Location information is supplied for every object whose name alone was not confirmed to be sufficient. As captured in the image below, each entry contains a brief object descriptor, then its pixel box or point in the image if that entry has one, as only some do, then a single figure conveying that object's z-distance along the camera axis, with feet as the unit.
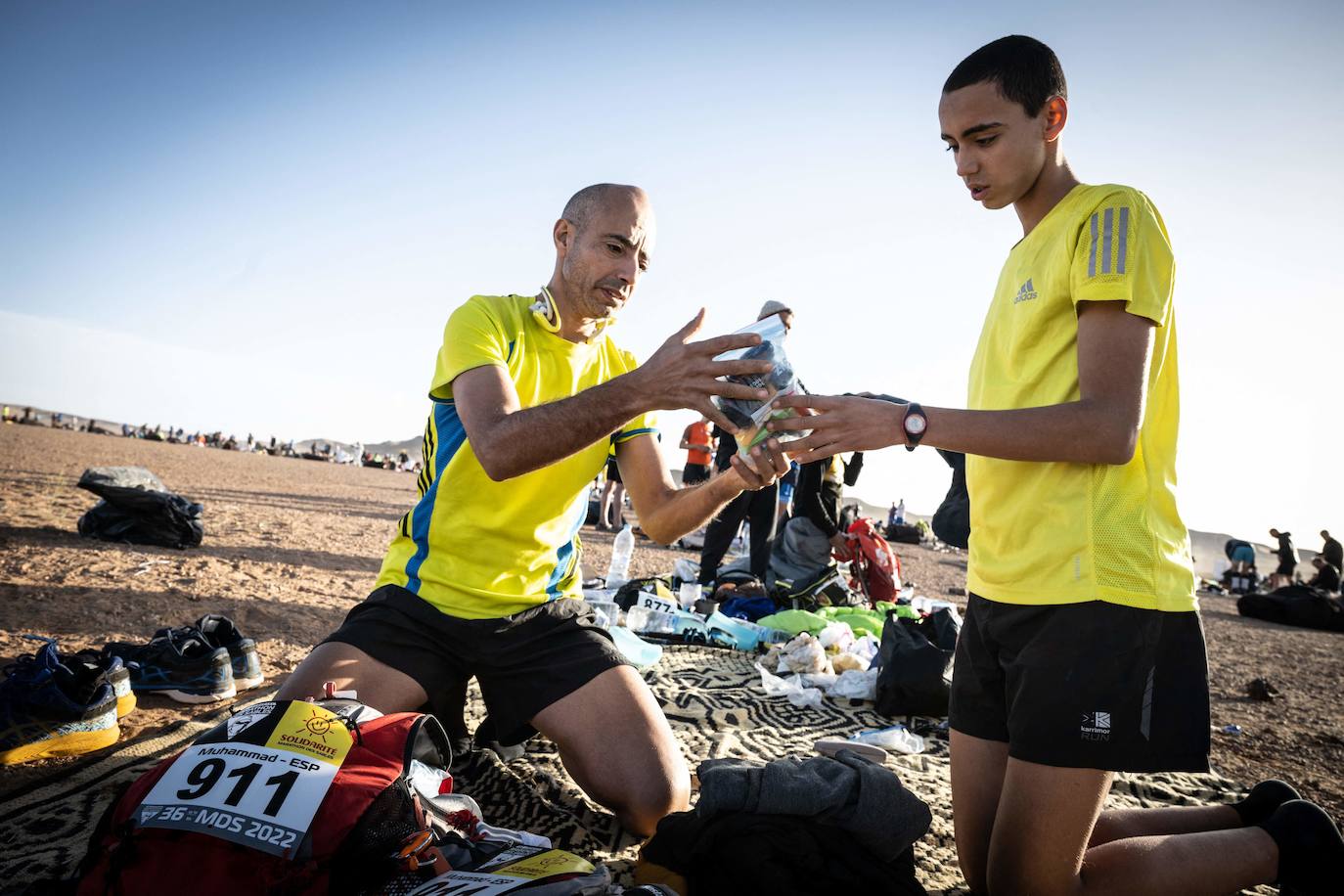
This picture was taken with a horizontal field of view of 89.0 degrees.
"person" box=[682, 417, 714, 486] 33.91
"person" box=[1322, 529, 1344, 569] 57.57
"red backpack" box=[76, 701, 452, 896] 5.34
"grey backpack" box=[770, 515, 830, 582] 26.27
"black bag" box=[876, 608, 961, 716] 15.12
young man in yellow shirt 6.76
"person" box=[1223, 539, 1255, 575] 77.46
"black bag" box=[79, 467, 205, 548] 24.95
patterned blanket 7.92
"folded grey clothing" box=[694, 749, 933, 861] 7.08
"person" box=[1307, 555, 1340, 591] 56.70
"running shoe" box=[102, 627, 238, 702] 12.37
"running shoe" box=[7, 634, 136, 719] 10.74
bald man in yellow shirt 8.65
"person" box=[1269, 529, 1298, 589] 66.85
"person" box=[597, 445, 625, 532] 51.84
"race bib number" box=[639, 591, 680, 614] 20.80
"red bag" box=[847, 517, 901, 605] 26.89
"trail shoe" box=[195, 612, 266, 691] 13.41
